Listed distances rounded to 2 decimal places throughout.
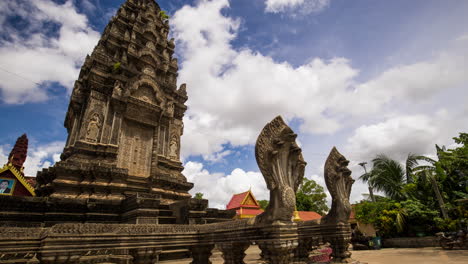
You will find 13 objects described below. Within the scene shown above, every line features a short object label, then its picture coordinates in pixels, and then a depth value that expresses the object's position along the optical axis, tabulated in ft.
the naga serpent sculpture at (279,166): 15.74
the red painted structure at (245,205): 96.02
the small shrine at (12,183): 55.88
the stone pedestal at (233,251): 17.08
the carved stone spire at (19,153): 79.36
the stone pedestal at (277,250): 14.69
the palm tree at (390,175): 69.79
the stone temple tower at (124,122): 36.13
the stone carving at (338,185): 23.24
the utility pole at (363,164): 143.52
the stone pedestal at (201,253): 19.04
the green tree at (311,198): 137.49
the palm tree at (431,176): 49.71
